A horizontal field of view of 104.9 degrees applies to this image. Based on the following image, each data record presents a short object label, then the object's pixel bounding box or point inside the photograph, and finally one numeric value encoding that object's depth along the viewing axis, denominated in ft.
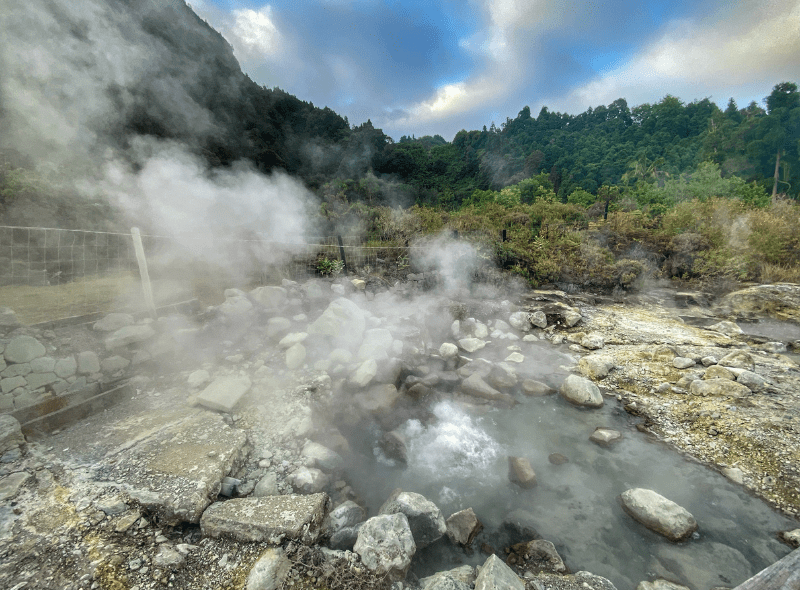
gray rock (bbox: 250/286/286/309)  15.65
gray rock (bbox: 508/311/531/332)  17.35
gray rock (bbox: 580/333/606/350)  14.82
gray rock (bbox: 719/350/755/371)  11.92
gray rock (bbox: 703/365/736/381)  11.02
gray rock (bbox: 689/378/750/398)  10.24
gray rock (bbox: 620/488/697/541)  6.59
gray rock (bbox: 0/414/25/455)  7.13
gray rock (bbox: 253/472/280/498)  7.02
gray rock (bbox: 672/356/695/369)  12.22
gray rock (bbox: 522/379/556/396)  11.75
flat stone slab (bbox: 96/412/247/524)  6.13
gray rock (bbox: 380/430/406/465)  8.91
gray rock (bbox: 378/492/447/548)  6.49
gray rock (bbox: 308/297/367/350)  13.52
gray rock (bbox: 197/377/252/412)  9.27
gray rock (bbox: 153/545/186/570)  5.22
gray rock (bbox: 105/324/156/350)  10.66
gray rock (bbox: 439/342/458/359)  14.07
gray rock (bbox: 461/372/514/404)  11.51
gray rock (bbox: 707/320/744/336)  15.81
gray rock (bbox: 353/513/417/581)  5.47
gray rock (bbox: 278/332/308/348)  12.82
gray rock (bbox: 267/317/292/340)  13.73
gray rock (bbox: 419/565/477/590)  5.21
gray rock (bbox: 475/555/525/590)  4.89
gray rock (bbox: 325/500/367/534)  6.30
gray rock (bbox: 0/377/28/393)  8.32
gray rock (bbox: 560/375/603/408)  10.85
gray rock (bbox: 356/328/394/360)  12.99
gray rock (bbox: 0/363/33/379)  8.40
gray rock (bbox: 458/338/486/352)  15.23
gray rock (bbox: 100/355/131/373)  10.31
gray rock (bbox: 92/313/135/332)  10.85
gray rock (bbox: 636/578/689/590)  5.53
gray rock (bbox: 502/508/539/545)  6.85
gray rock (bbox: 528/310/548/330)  17.31
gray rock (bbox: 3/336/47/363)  8.59
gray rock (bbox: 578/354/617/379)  12.59
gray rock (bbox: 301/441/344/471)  8.16
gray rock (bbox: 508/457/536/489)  8.14
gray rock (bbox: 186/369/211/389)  10.46
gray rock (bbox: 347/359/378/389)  11.55
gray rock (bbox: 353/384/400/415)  10.68
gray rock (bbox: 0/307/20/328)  8.80
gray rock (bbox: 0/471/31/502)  6.00
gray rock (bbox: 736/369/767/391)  10.55
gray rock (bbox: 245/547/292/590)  4.97
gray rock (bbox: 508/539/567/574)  6.08
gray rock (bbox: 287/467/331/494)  7.30
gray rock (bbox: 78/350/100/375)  9.81
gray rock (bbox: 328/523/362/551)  6.05
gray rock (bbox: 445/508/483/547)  6.64
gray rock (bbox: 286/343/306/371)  11.94
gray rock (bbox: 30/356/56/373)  8.89
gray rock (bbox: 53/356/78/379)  9.28
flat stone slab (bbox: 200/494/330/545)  5.68
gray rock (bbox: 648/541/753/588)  5.85
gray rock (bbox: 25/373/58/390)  8.73
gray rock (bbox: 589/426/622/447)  9.28
